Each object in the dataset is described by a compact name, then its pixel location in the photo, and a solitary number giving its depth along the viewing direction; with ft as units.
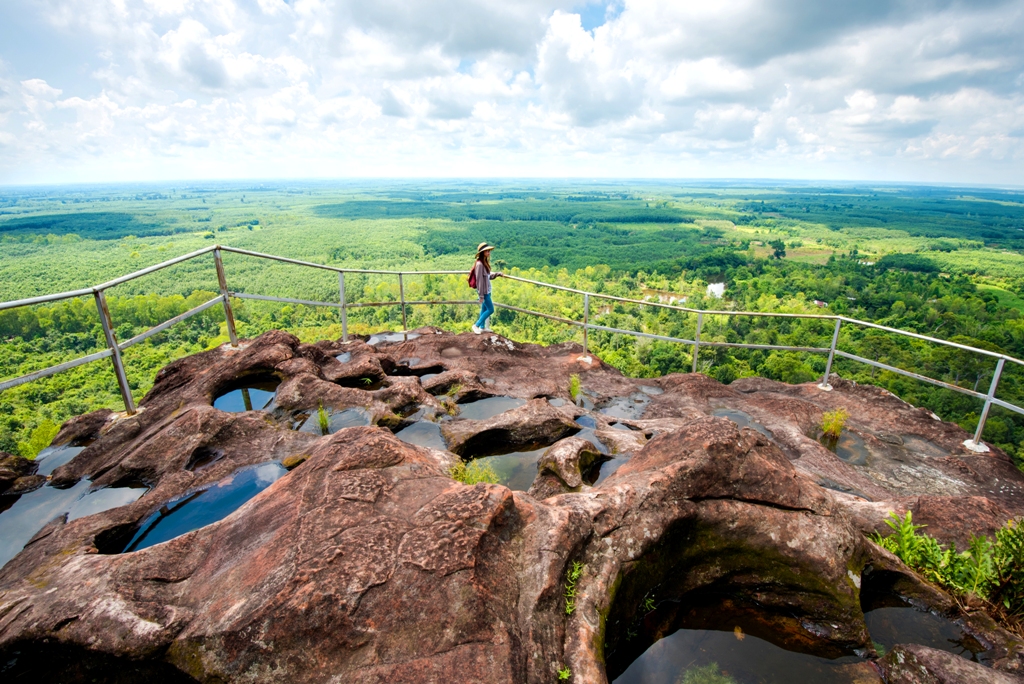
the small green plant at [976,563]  11.94
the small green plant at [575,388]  25.79
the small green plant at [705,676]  10.61
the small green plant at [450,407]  21.06
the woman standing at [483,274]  31.45
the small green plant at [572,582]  10.43
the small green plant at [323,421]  18.40
